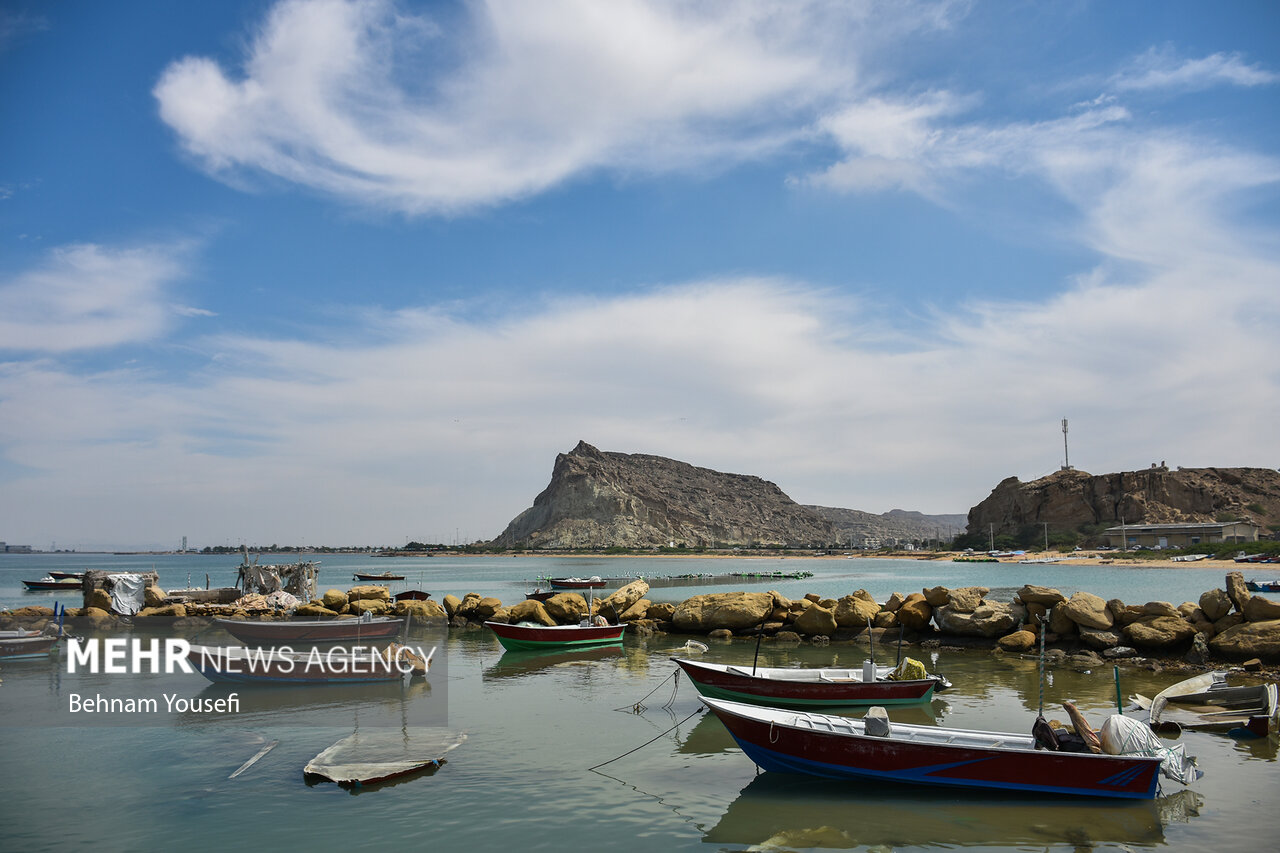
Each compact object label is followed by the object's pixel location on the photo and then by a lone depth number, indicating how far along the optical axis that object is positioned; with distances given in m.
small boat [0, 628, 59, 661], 26.89
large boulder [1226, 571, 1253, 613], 24.97
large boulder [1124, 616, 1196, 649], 25.08
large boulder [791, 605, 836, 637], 32.34
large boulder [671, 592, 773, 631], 33.97
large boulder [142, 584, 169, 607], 42.69
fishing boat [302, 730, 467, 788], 13.32
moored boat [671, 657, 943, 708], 18.17
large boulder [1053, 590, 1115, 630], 26.89
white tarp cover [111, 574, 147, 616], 41.09
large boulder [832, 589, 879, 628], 32.28
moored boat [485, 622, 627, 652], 30.70
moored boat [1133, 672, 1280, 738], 16.28
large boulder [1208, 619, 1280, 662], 22.84
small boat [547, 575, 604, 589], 74.31
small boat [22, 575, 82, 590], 79.00
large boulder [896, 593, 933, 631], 31.23
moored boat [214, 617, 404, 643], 27.33
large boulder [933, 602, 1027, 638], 29.22
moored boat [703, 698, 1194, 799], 12.09
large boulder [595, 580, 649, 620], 38.69
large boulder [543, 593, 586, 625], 35.12
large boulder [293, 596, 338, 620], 38.59
